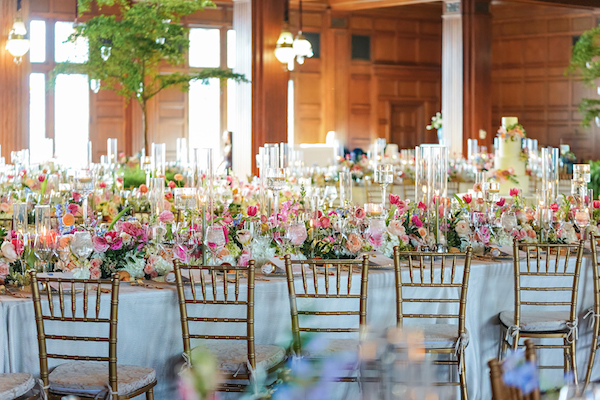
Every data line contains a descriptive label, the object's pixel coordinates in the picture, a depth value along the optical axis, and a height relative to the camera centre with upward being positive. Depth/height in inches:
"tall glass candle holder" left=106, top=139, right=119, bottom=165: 346.6 +11.4
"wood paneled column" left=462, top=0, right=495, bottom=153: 522.3 +68.5
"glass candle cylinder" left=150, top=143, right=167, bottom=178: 270.7 +5.7
